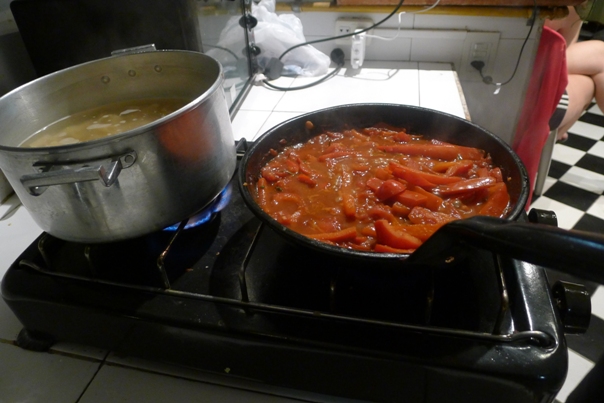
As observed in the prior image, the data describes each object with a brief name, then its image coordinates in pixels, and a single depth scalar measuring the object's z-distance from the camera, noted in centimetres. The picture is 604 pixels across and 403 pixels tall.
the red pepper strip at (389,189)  73
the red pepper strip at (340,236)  67
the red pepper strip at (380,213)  70
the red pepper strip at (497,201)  71
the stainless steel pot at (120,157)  51
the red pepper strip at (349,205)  72
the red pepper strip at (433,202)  72
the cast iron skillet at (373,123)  65
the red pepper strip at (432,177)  77
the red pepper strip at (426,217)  68
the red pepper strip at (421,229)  64
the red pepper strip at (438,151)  83
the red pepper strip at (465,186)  74
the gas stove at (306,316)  53
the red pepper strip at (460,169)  80
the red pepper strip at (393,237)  62
